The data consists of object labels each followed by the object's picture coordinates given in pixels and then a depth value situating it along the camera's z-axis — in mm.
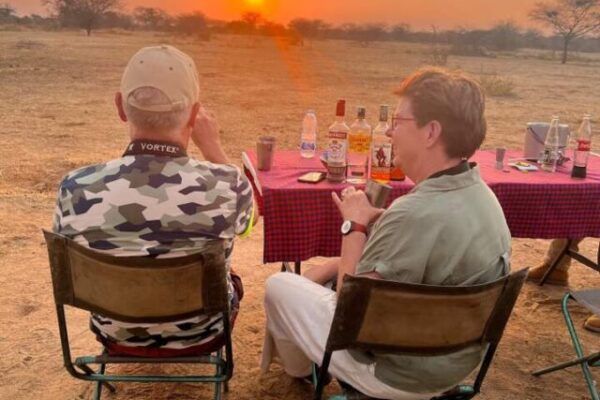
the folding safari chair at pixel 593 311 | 2896
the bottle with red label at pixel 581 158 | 3482
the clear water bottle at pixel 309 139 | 3676
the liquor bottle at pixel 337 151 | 3164
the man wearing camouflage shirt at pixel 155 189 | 2053
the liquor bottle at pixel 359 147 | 3322
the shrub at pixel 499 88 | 16781
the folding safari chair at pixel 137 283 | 1960
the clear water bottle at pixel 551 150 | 3666
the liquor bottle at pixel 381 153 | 3172
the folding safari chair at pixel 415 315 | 1870
